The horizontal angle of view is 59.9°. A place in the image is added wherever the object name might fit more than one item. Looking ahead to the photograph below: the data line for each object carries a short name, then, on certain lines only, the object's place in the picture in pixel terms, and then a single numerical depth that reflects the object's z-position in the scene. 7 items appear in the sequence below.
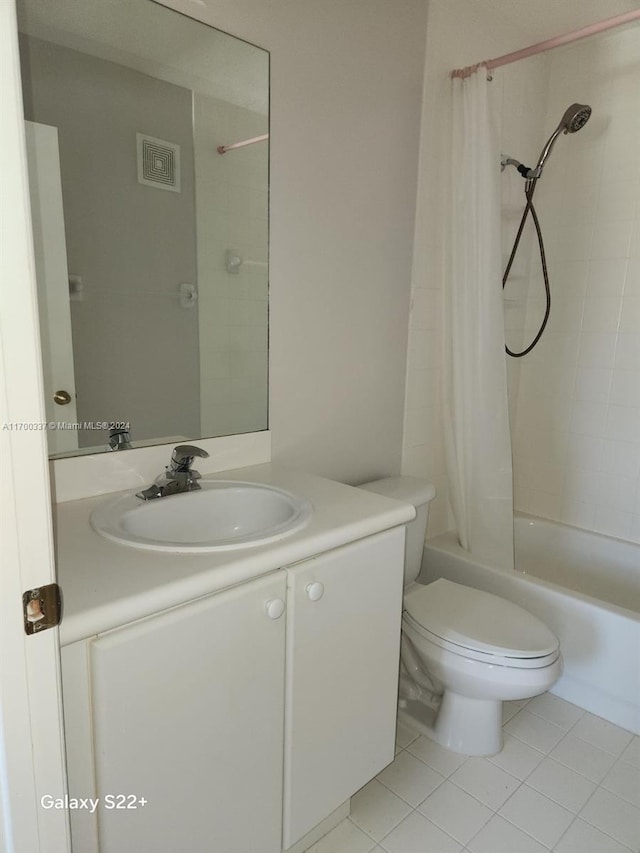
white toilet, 1.47
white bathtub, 1.74
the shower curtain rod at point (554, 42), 1.54
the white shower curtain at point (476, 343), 1.81
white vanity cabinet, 0.83
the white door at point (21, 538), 0.54
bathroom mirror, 1.17
